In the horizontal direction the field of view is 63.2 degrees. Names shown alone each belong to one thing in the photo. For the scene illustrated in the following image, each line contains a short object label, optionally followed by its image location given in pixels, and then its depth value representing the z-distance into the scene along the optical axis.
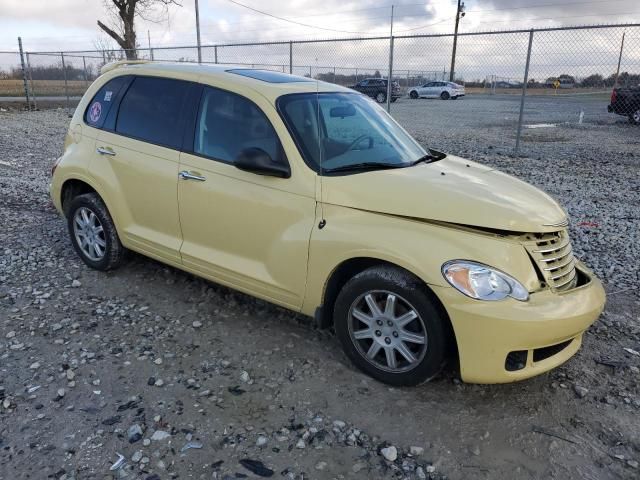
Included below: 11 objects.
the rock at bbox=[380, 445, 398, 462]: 2.66
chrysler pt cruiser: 2.88
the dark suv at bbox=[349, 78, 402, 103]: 27.15
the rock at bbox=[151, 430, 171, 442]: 2.76
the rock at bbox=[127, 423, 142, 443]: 2.75
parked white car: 35.62
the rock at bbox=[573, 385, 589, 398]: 3.17
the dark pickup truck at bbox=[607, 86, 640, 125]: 17.47
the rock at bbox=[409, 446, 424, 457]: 2.69
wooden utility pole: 45.20
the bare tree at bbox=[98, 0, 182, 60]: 25.52
